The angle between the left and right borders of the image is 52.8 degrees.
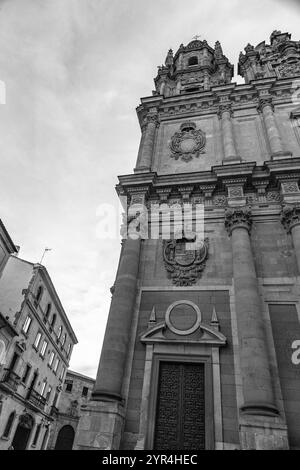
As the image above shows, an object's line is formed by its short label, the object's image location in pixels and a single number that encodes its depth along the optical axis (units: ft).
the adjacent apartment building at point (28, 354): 77.82
